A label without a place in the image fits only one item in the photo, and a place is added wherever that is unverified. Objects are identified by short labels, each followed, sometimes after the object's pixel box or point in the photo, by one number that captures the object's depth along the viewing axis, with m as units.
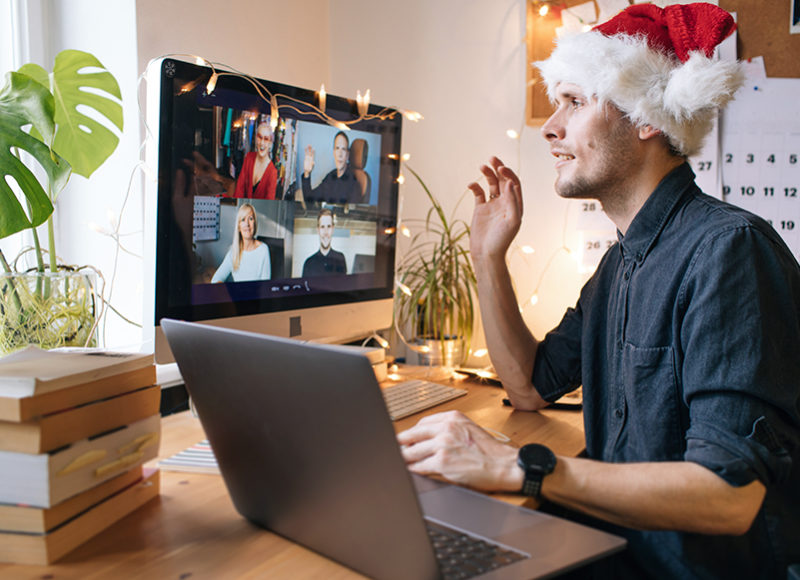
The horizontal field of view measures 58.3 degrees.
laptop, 0.63
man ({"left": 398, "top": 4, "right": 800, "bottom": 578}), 0.90
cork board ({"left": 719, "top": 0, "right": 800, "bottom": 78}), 1.62
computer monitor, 1.15
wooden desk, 0.72
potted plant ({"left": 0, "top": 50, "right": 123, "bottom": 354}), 1.16
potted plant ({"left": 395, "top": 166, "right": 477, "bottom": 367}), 1.83
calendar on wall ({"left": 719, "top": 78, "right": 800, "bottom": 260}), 1.64
